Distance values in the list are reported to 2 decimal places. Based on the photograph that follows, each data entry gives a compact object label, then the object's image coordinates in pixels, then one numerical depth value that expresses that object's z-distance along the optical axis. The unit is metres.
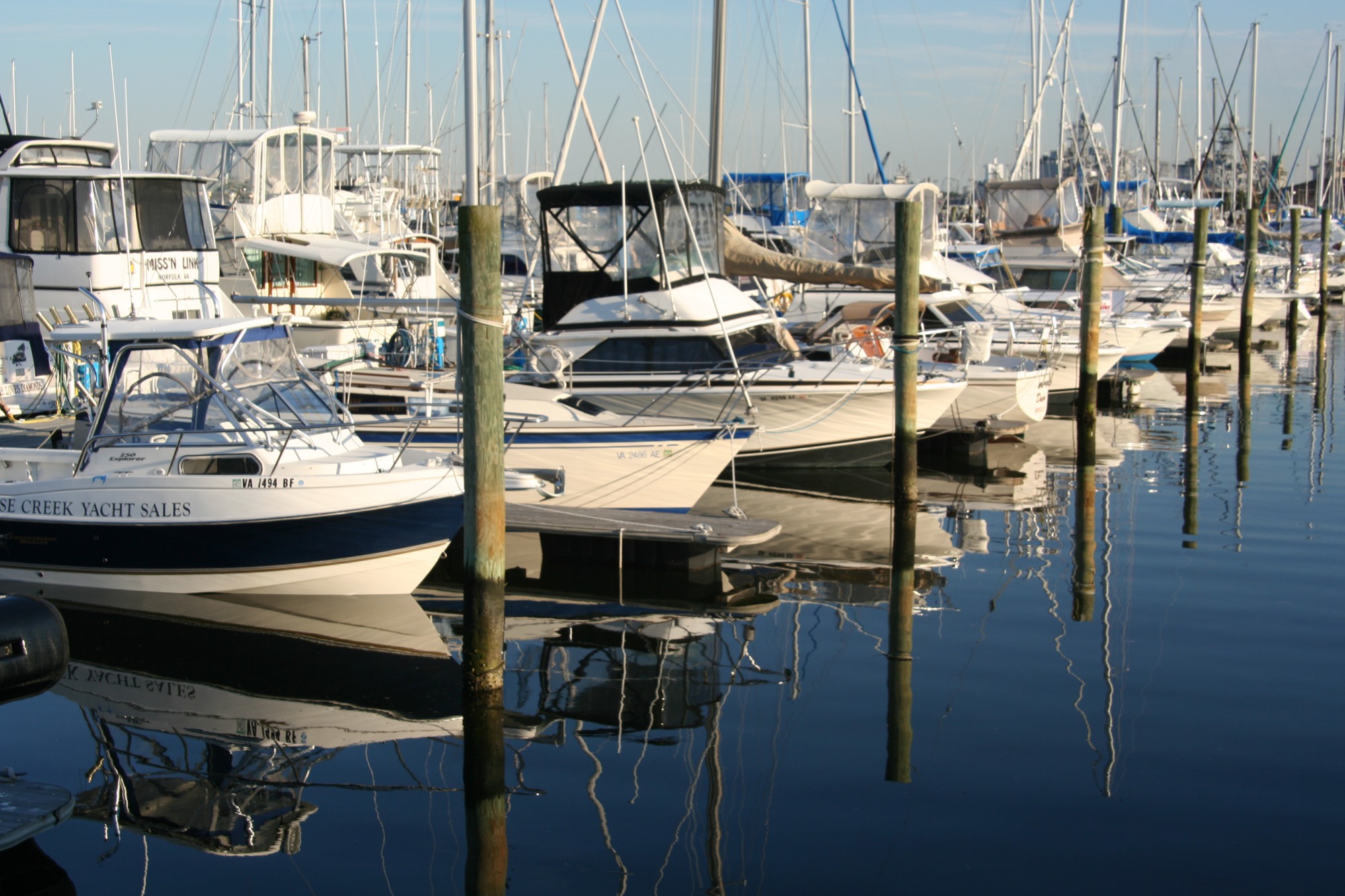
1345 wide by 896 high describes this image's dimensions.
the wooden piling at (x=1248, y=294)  27.23
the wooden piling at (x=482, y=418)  7.75
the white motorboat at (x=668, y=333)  15.18
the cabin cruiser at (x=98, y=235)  15.95
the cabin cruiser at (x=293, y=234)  21.31
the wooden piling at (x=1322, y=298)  29.20
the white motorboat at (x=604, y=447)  12.94
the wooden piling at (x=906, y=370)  12.92
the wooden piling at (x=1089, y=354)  17.12
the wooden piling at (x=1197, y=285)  22.78
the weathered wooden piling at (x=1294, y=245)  34.91
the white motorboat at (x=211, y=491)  10.00
